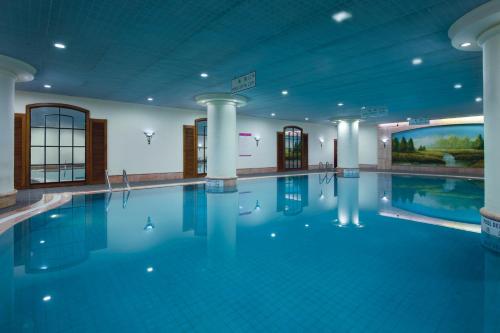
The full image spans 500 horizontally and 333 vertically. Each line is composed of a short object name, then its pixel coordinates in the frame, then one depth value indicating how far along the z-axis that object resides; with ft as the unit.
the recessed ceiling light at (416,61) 23.20
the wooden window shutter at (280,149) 62.54
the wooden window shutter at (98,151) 39.42
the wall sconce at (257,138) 58.23
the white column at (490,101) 14.62
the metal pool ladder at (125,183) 36.86
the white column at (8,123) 24.00
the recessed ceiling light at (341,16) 15.72
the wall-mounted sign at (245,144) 55.83
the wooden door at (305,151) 67.90
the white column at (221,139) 37.35
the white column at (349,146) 58.39
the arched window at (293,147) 65.46
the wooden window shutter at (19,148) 33.99
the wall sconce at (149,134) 43.70
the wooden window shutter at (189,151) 47.96
